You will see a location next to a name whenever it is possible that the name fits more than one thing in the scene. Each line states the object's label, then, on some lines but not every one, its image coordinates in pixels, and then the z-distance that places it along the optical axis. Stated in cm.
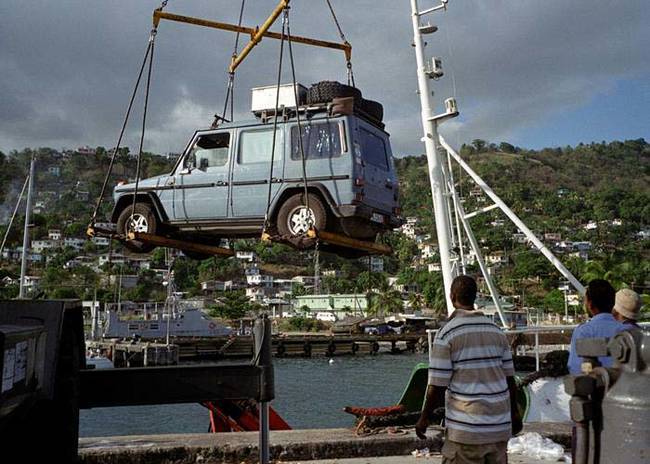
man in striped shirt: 327
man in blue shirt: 363
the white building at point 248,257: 14450
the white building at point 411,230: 16412
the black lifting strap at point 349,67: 824
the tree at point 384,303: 9512
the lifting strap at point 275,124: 686
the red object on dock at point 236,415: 947
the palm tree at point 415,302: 10193
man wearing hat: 380
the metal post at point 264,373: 399
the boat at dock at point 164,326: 5903
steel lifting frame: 778
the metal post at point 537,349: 916
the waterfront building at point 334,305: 9631
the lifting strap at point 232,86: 846
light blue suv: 706
